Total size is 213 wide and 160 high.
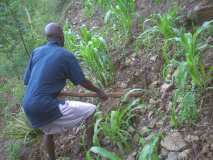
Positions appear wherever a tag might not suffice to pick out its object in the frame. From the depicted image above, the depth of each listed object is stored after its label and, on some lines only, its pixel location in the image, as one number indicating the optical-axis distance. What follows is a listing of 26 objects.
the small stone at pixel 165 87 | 2.71
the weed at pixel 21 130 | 3.33
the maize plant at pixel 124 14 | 3.47
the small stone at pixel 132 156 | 2.49
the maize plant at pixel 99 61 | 3.27
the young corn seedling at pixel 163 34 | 2.91
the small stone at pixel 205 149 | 2.19
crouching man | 2.57
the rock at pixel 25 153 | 3.27
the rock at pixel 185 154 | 2.24
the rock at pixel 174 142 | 2.30
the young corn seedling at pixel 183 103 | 2.39
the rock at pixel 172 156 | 2.28
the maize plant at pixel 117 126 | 2.61
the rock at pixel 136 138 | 2.59
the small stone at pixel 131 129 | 2.66
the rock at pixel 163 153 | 2.33
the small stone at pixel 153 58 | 3.07
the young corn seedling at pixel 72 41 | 3.82
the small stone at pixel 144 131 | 2.56
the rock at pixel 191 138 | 2.29
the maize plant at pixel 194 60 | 2.41
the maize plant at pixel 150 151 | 2.17
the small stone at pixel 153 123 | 2.57
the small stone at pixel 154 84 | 2.85
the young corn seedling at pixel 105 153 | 2.28
